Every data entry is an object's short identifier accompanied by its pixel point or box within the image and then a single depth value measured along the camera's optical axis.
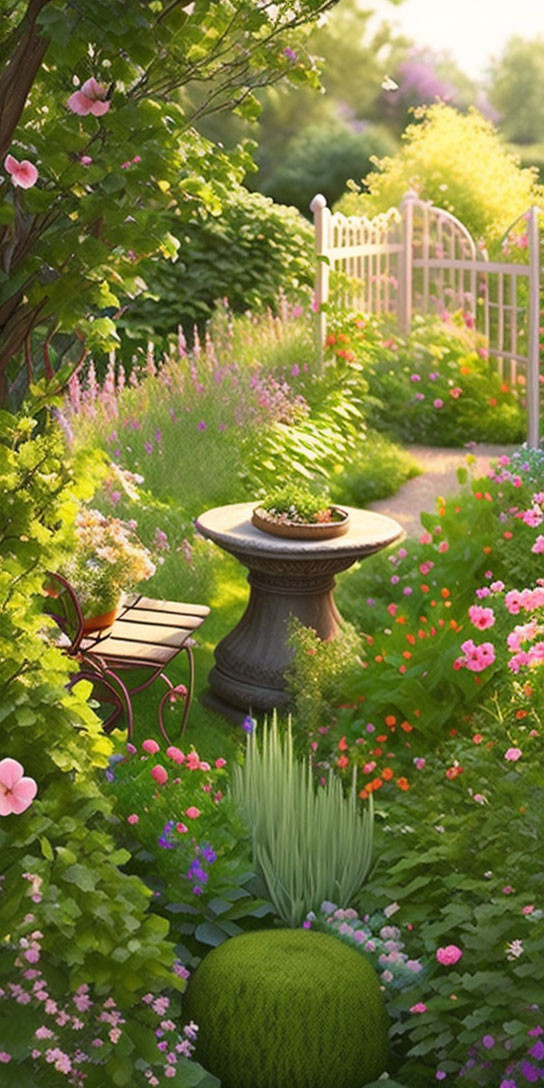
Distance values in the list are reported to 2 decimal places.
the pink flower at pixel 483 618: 5.25
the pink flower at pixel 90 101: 3.52
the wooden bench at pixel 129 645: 6.08
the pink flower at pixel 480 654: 5.12
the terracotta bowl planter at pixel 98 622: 6.14
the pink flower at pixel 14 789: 3.32
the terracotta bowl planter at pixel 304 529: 6.47
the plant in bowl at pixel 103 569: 6.09
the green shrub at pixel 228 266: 14.18
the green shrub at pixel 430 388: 11.84
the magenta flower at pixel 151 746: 5.16
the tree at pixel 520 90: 36.28
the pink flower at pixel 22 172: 3.51
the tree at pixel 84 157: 3.52
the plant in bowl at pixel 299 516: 6.48
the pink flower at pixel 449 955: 4.15
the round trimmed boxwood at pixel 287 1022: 4.09
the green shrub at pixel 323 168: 25.08
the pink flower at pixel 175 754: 5.05
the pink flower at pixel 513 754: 4.54
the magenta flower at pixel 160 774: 4.91
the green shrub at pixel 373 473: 9.90
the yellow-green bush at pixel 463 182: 15.39
